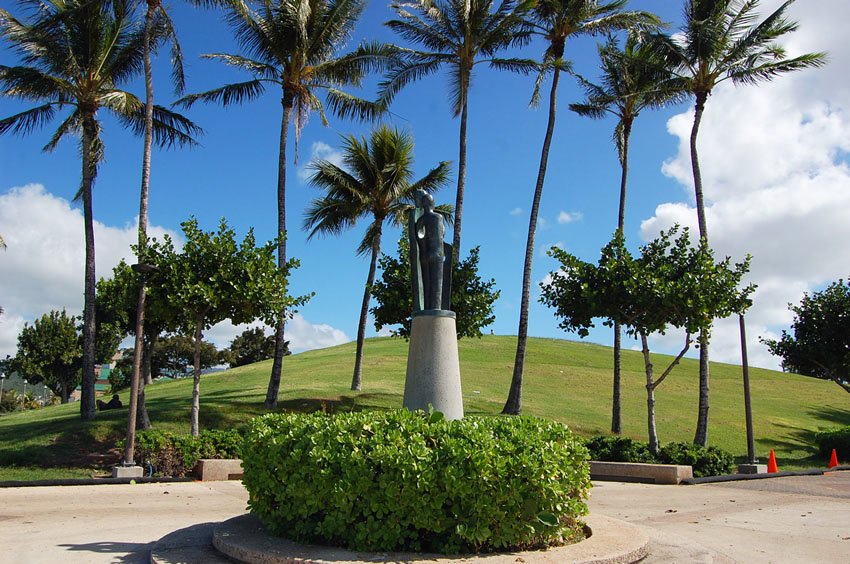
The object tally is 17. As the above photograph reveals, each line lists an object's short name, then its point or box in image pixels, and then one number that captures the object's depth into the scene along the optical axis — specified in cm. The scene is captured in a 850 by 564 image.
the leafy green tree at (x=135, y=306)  1756
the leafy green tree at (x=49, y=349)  4678
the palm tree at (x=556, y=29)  2372
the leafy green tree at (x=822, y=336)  2502
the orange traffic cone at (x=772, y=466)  1811
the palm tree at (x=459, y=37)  2383
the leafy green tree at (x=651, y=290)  1709
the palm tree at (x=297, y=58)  2202
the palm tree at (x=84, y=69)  2038
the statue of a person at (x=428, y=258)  1077
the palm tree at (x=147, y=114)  1791
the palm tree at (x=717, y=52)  2148
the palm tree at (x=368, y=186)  2939
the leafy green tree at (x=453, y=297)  2381
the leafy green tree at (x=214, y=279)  1717
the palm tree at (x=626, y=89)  2383
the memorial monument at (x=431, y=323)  994
